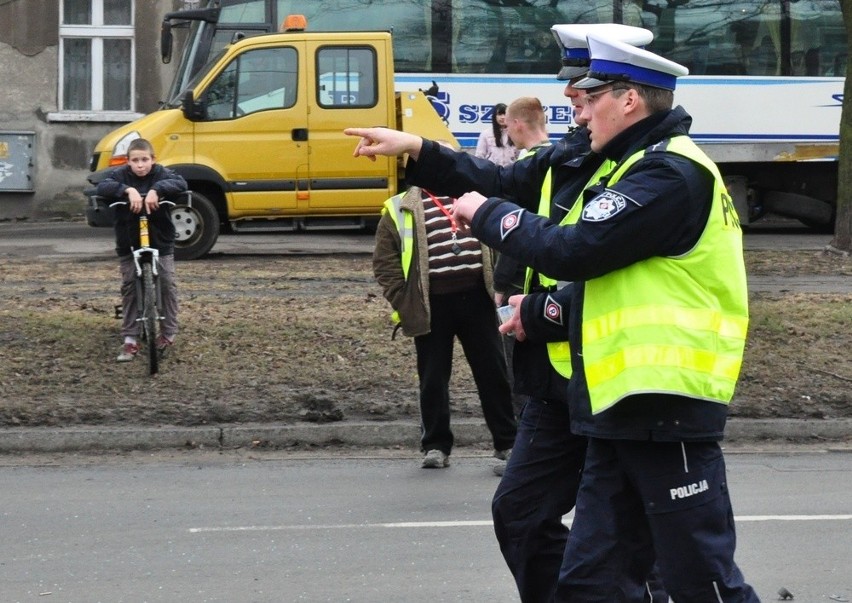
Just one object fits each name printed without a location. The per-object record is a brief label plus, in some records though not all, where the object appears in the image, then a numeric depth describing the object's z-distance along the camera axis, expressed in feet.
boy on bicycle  65.05
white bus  123.34
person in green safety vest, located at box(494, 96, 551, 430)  45.98
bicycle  64.03
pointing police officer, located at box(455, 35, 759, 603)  23.62
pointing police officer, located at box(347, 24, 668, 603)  27.94
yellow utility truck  105.81
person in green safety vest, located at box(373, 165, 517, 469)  51.34
